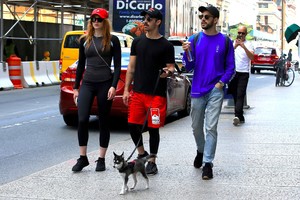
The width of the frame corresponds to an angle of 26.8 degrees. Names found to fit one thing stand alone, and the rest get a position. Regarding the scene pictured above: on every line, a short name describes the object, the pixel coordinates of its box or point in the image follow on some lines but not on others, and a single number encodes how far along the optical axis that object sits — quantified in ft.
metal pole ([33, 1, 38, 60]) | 84.84
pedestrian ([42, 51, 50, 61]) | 92.31
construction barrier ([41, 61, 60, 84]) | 79.05
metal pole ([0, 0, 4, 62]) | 74.75
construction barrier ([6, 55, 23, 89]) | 70.13
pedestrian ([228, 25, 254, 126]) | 38.17
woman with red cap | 23.30
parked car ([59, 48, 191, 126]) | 36.32
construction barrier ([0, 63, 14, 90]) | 68.13
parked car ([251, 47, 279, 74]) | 130.72
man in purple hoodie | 22.40
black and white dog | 20.16
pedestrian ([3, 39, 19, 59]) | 83.87
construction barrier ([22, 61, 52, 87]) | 72.69
